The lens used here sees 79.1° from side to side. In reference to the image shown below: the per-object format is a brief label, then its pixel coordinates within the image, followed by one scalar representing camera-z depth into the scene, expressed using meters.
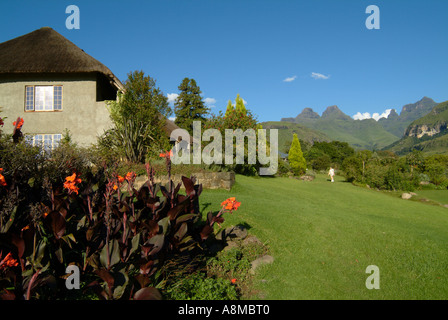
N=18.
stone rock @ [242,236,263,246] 5.17
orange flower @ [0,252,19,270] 2.69
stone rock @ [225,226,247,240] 5.20
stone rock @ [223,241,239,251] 5.00
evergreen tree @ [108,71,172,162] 12.80
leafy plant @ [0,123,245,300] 2.81
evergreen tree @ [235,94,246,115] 25.71
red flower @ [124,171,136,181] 3.91
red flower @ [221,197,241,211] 4.46
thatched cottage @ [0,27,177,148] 15.76
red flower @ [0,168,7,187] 3.38
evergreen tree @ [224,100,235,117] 19.95
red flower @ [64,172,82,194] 4.04
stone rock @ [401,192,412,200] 15.37
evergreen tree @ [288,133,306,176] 26.78
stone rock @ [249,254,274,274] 4.59
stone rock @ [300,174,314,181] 24.30
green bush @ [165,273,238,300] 3.53
